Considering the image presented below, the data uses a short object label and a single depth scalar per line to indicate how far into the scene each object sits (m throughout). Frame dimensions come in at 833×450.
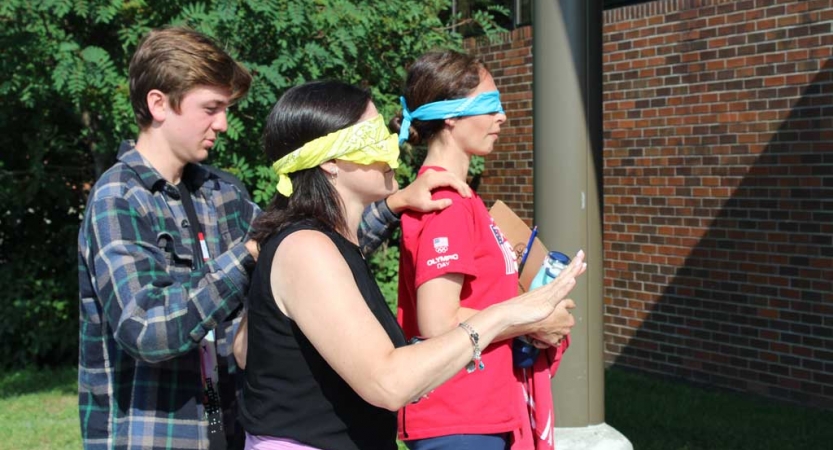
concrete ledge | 4.55
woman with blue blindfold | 3.01
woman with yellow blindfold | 2.17
